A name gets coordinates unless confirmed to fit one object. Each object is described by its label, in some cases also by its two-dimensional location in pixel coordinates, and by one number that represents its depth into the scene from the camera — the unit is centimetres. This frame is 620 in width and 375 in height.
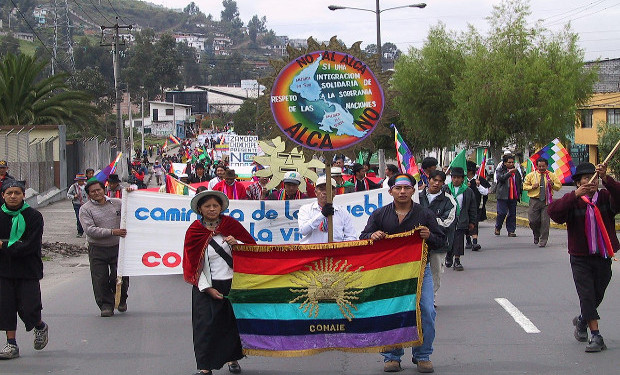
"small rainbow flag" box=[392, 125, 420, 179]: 1417
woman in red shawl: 676
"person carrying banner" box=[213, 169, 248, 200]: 1392
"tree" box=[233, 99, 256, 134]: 9625
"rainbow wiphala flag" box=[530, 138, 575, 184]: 1836
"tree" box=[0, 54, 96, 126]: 3544
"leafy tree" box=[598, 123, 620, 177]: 3931
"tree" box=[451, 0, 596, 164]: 3372
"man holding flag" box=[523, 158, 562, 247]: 1622
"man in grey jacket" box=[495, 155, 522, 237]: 1752
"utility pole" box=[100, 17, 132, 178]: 4547
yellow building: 5269
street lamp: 3553
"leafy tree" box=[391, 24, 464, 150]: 4028
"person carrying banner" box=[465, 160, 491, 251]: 1583
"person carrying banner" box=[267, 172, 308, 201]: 1112
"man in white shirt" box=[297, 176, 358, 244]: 841
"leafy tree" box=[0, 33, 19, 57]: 13131
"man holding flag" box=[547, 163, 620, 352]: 762
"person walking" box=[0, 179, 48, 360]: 772
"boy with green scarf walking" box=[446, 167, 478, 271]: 1309
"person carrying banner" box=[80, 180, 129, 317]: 984
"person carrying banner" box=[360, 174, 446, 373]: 694
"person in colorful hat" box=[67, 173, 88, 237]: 1941
